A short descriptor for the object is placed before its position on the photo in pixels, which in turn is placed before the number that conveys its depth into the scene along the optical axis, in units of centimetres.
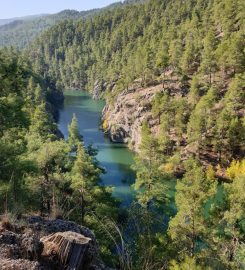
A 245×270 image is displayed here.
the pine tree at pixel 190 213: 2862
